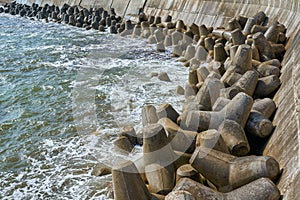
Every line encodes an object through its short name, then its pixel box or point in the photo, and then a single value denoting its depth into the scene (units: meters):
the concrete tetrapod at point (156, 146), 4.49
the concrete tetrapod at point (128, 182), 3.98
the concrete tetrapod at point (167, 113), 5.97
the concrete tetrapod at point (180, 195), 3.11
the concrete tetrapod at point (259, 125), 5.07
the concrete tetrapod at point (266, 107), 5.55
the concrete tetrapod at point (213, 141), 4.48
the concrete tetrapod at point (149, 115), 6.09
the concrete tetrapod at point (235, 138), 4.70
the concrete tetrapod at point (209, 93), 6.19
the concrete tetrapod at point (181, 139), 4.88
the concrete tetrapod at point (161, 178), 4.41
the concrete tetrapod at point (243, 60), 7.08
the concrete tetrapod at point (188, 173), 4.11
